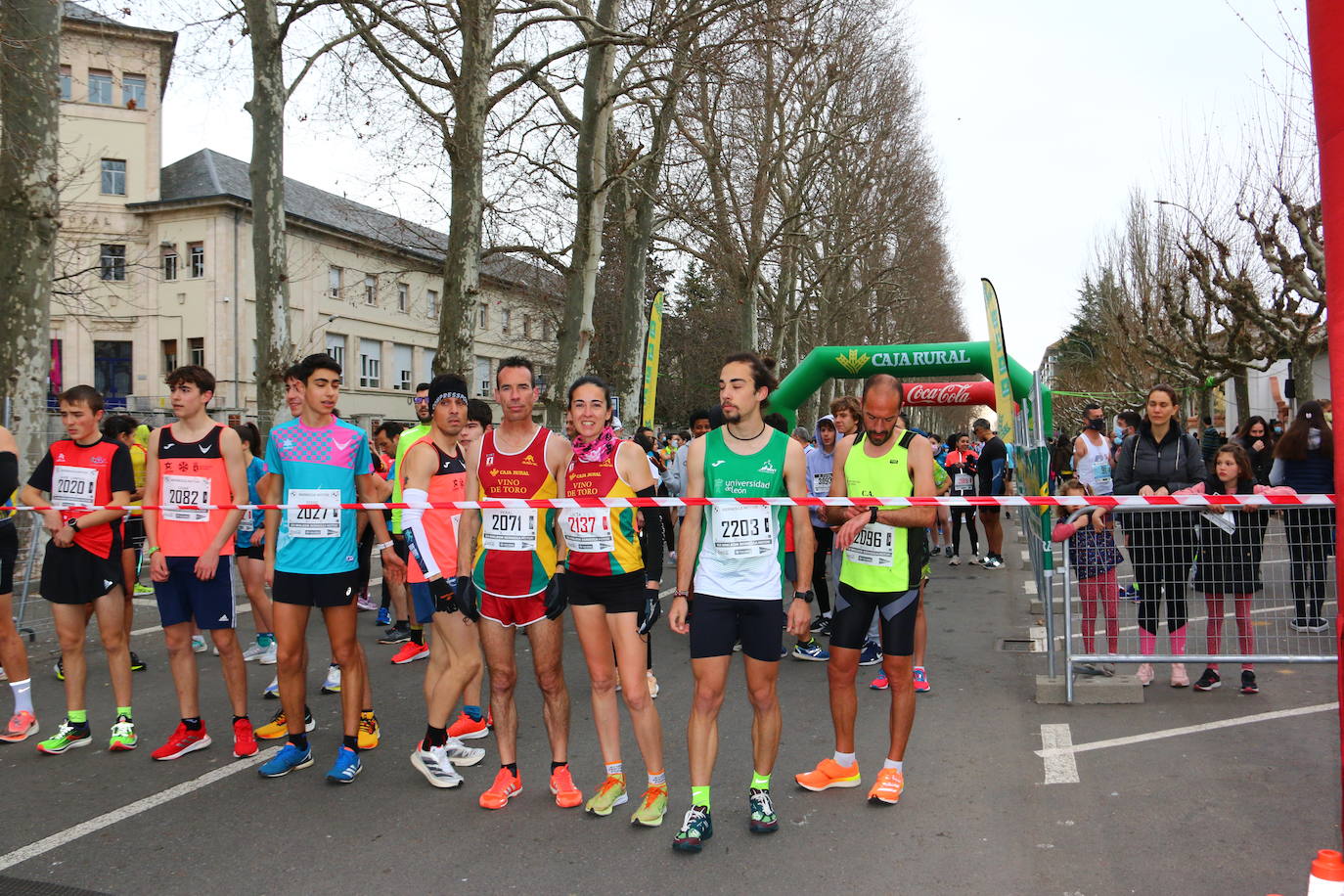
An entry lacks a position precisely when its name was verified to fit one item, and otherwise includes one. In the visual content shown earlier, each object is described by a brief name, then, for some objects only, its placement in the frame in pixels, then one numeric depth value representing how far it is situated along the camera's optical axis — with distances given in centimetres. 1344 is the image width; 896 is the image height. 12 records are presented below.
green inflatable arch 1788
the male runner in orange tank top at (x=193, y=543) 549
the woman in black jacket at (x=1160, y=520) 653
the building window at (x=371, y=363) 4909
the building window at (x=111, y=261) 3896
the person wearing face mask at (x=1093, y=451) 1148
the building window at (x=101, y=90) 4203
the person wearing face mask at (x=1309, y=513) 668
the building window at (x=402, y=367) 5181
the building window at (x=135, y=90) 4344
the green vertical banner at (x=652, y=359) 1584
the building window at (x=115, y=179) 4306
